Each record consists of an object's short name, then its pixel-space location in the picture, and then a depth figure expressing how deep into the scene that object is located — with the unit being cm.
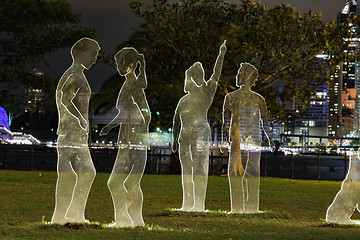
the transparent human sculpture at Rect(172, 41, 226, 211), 1332
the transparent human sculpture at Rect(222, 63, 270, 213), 1335
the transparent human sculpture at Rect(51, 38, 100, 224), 1028
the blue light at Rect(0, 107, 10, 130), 4568
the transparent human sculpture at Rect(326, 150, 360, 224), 1168
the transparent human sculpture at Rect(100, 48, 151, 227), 1045
